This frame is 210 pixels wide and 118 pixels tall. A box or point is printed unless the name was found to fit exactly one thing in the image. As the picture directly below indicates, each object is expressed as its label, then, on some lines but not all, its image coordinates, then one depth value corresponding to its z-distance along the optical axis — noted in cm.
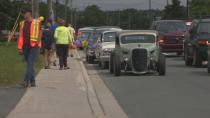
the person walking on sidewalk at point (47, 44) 2367
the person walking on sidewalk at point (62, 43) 2347
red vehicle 3469
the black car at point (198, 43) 2538
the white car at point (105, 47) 2608
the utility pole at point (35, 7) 2715
